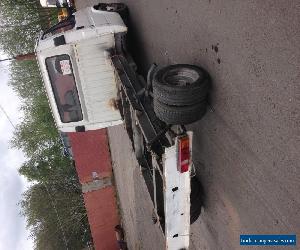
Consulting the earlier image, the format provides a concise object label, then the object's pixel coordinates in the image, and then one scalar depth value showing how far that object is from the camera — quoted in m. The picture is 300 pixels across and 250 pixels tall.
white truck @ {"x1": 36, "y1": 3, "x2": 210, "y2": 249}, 2.99
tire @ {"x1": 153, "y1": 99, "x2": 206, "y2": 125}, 3.03
